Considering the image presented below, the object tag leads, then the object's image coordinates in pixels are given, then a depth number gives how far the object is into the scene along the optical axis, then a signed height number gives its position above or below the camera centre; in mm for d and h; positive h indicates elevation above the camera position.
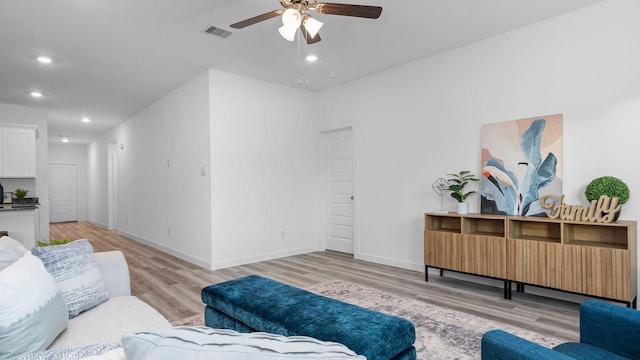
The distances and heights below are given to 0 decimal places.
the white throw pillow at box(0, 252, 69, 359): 1245 -497
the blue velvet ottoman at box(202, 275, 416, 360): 1594 -726
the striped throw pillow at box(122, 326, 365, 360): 735 -365
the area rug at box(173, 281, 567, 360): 2458 -1223
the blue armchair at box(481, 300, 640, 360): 1336 -723
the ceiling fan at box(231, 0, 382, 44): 2574 +1237
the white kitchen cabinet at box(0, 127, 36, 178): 6059 +510
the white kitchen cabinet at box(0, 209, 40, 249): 4608 -570
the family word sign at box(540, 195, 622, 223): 3088 -328
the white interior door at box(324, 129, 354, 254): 5964 -224
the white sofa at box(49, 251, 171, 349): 1600 -716
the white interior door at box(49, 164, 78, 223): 11828 -388
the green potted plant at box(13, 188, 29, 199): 6199 -205
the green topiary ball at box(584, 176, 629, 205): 3119 -134
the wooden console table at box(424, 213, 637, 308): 2975 -751
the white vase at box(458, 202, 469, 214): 4062 -372
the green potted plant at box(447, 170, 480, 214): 4082 -124
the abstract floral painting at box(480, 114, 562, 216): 3621 +118
